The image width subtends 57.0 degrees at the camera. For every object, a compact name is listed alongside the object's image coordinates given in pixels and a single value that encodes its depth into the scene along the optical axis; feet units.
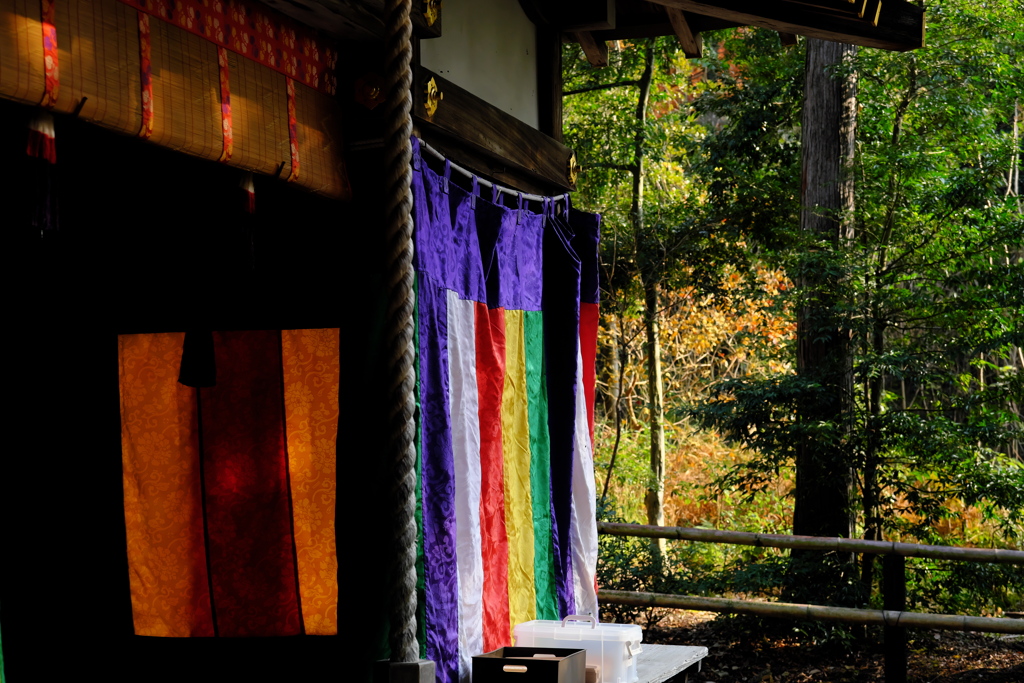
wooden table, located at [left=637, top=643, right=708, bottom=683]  11.29
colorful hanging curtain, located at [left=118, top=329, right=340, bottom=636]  11.02
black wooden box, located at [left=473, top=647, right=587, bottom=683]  8.88
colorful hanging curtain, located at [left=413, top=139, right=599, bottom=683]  9.11
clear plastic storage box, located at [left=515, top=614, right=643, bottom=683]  10.32
